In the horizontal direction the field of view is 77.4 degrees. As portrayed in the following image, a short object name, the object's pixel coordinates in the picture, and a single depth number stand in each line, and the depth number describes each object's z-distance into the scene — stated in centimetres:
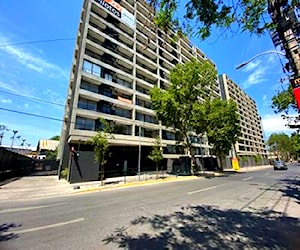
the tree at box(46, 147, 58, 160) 5515
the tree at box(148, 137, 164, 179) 2414
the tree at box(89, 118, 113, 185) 1798
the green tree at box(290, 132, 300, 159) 2232
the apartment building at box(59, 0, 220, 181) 2497
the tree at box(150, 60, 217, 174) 2819
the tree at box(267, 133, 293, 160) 10169
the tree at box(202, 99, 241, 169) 3066
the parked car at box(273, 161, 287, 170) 3900
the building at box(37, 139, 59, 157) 5989
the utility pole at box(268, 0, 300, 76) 440
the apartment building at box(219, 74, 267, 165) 7538
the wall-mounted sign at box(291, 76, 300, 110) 410
